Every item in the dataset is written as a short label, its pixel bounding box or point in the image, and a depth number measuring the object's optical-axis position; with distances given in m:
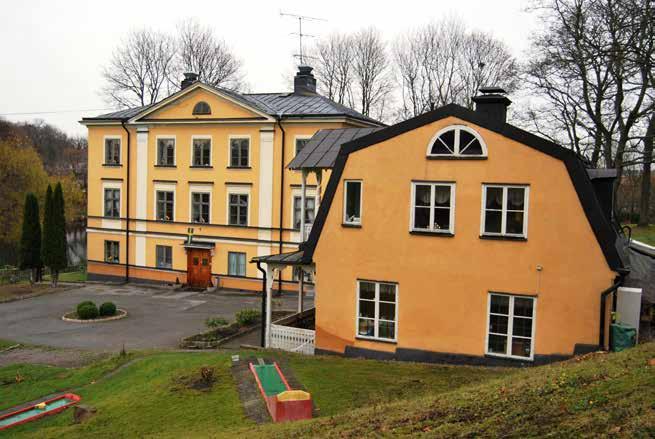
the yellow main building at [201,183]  31.27
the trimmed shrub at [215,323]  21.34
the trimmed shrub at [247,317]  21.05
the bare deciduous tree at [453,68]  43.03
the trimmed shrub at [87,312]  24.52
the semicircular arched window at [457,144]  15.29
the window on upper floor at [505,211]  15.03
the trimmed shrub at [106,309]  25.03
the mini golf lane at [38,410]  13.46
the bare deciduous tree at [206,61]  50.75
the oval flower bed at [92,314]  24.52
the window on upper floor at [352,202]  16.62
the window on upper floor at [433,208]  15.63
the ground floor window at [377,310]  16.22
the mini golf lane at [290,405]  11.18
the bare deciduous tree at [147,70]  50.09
